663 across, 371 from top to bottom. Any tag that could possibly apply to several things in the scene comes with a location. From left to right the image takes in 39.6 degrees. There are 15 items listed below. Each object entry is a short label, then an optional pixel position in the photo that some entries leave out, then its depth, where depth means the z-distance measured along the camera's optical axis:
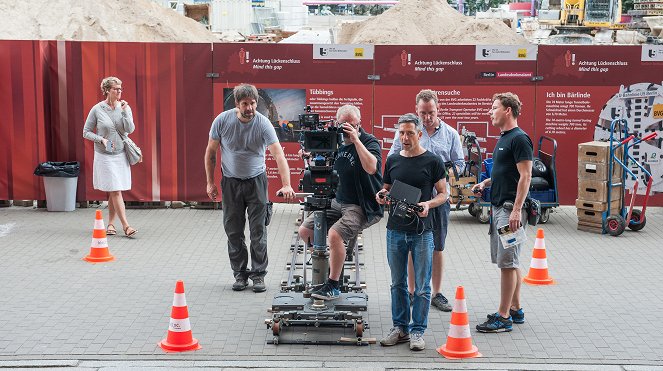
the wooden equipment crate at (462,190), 12.88
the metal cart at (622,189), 12.20
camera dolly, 7.56
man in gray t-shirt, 8.91
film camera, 7.59
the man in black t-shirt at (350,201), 7.84
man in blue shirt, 8.28
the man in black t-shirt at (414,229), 7.24
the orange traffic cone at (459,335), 7.24
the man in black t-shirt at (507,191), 7.54
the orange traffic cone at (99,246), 10.59
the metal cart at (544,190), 12.77
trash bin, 13.55
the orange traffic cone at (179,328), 7.37
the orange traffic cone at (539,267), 9.68
